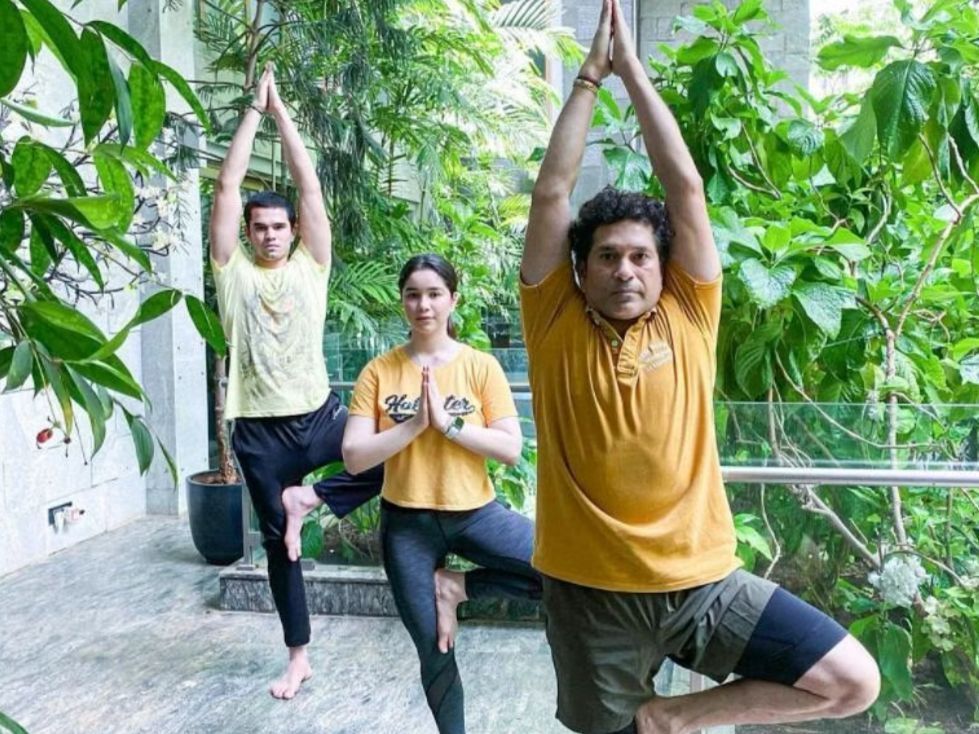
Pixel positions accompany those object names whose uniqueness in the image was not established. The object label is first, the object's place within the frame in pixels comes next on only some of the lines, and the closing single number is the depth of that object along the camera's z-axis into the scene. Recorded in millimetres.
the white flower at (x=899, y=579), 1768
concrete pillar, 4258
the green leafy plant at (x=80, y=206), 524
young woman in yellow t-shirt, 1933
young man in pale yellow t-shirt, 2320
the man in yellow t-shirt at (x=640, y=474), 1341
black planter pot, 3568
